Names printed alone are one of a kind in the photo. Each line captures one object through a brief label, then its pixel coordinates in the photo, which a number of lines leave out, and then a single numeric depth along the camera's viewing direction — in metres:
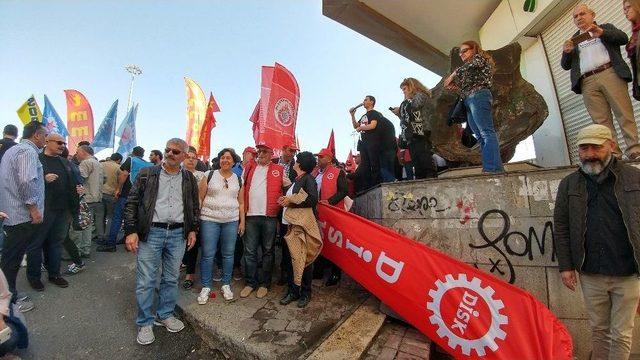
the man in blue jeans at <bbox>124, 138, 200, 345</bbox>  3.22
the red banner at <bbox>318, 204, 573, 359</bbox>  2.52
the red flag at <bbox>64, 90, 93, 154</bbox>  11.02
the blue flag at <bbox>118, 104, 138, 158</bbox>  13.53
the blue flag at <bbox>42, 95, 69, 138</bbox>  10.03
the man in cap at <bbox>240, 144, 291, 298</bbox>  4.14
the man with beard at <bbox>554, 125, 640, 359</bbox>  2.39
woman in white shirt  3.90
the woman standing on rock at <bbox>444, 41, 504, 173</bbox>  3.87
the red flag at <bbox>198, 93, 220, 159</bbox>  9.11
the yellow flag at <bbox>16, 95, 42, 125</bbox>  8.22
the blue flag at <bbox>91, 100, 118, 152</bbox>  11.55
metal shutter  5.50
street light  26.19
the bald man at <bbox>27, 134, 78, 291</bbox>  3.99
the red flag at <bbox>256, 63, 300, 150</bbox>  6.01
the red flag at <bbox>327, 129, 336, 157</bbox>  7.69
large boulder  6.45
